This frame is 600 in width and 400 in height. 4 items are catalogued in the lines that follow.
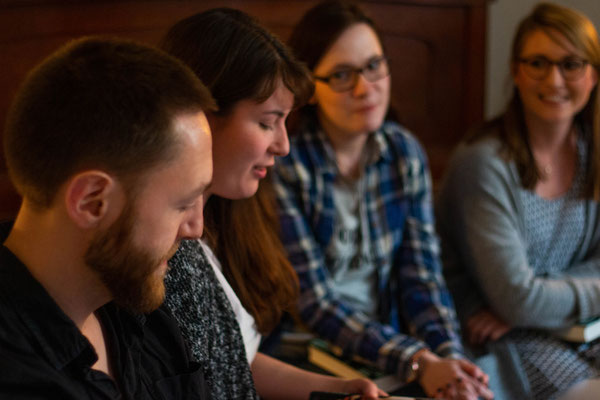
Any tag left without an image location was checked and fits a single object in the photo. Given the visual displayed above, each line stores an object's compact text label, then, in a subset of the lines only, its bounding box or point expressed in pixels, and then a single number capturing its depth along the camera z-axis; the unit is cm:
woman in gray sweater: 261
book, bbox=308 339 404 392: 245
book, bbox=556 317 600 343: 261
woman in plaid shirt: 252
